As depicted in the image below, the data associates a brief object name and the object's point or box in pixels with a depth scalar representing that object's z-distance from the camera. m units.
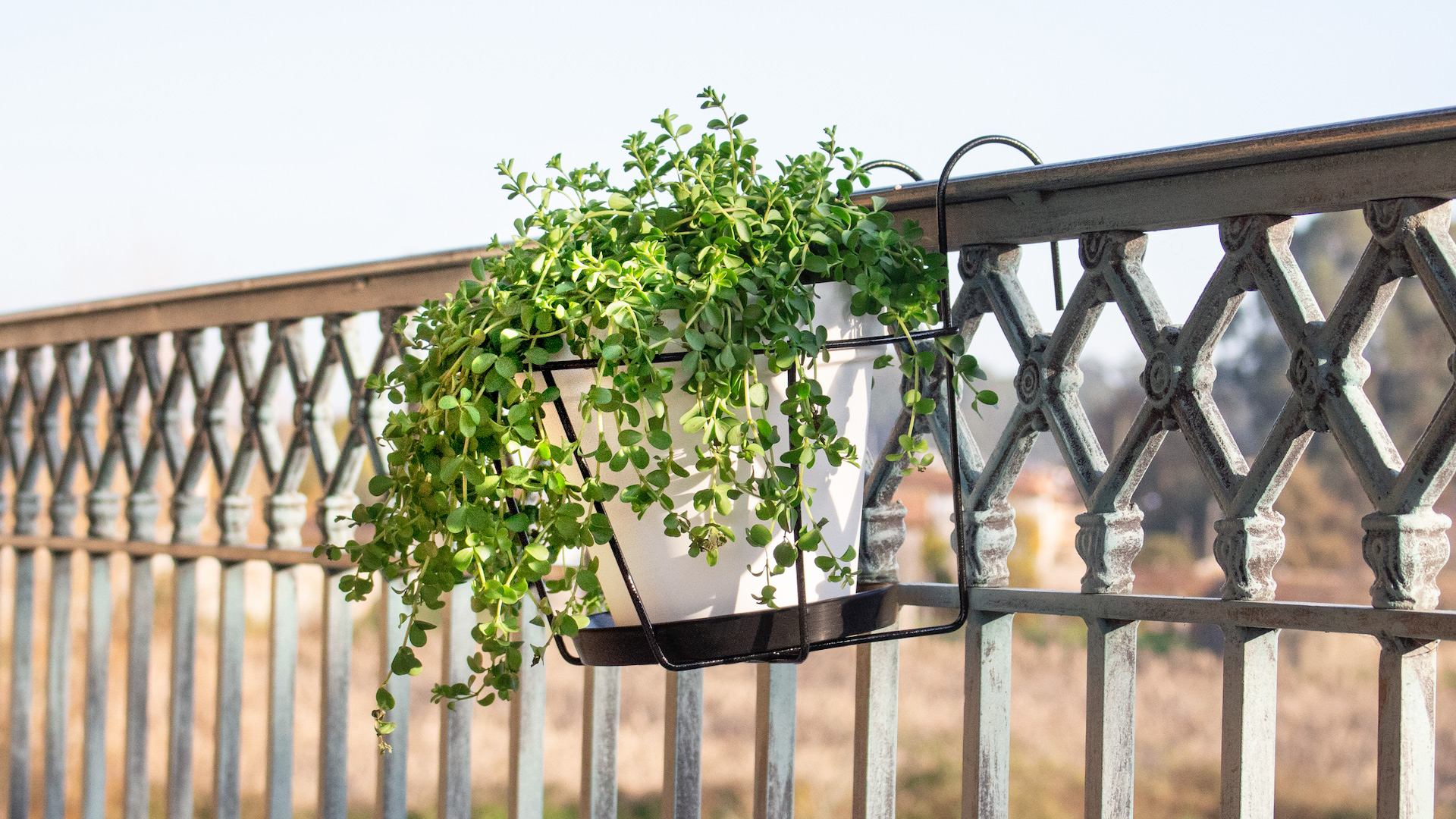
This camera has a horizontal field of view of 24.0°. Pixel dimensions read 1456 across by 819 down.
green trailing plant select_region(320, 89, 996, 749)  1.61
